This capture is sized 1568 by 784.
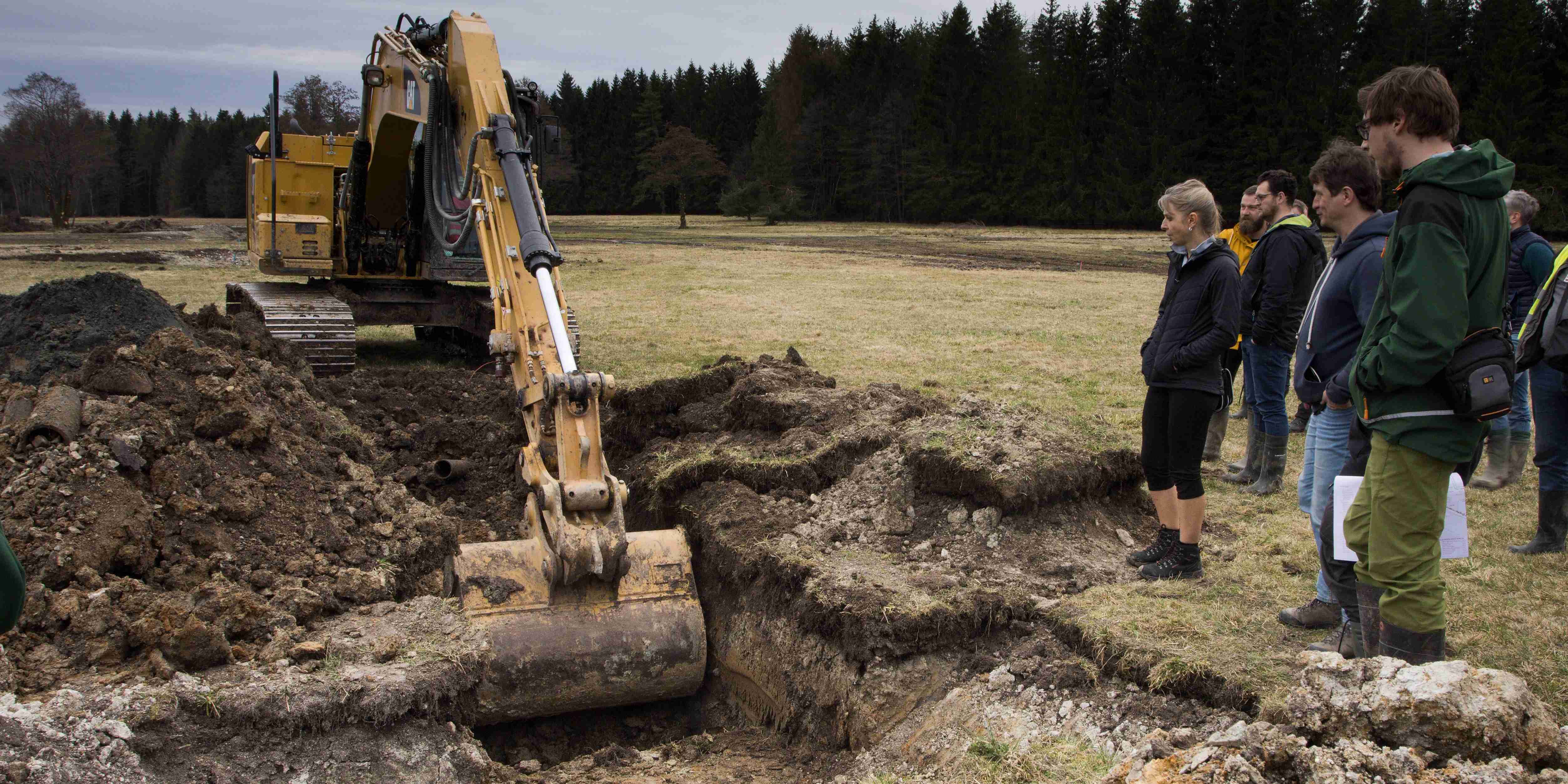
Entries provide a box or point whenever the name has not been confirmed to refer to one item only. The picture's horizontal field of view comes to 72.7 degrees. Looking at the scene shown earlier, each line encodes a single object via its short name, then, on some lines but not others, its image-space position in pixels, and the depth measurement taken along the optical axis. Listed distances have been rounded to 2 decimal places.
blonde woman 4.52
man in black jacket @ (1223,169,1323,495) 6.20
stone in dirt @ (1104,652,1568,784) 2.52
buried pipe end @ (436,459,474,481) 6.63
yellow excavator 4.56
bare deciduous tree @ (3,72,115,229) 48.03
